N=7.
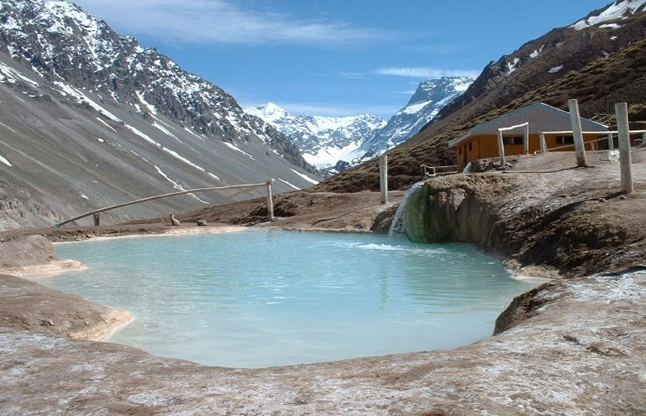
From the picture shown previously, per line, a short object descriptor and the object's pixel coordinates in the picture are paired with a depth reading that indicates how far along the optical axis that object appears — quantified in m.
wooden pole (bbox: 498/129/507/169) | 23.38
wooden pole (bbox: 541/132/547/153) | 26.98
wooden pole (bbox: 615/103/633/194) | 13.73
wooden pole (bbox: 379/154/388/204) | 28.58
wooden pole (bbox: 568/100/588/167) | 18.17
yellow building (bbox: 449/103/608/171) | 35.72
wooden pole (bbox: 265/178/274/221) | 33.46
